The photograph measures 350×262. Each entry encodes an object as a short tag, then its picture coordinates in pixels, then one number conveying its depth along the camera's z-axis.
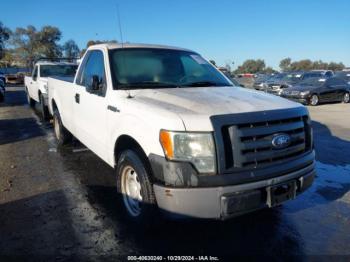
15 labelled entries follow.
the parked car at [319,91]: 18.11
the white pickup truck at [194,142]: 3.17
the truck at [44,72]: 12.33
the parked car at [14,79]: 37.12
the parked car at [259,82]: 24.61
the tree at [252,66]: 109.94
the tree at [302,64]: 104.75
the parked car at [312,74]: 23.57
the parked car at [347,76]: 23.77
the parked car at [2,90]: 17.38
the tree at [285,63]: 114.51
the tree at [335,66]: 102.65
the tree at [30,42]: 81.88
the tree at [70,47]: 74.75
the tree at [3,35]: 48.18
